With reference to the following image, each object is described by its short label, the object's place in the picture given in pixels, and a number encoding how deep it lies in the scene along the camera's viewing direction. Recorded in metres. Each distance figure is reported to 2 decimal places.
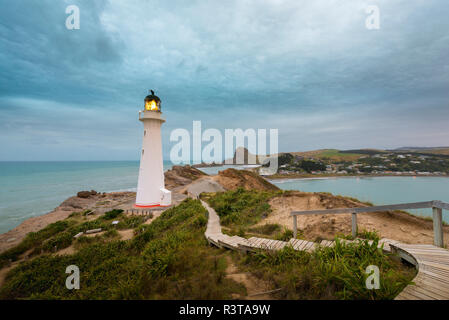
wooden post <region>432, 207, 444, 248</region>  3.97
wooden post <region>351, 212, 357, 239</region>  5.18
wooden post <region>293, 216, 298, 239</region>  6.34
